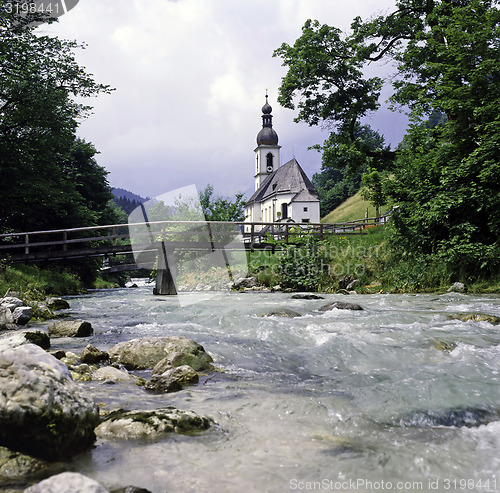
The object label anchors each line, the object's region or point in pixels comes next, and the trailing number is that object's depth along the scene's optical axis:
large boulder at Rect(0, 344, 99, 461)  2.62
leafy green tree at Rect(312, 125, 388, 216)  85.25
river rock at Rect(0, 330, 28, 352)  3.14
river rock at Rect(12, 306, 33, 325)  9.27
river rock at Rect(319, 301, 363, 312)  10.02
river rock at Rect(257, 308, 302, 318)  9.12
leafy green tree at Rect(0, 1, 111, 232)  23.52
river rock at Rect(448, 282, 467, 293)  12.90
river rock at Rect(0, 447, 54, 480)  2.40
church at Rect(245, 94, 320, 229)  65.38
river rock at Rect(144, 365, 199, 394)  4.30
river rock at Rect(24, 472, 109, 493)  2.02
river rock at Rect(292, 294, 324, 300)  13.37
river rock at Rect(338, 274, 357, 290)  17.17
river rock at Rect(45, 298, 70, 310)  13.05
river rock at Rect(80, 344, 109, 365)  5.44
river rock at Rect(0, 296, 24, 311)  9.90
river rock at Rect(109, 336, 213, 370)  5.34
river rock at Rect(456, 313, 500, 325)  7.37
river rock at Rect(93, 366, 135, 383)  4.65
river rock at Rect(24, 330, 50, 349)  6.12
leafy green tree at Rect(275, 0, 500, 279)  13.19
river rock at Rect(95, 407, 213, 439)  3.11
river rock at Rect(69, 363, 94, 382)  4.59
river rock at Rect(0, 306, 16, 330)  8.38
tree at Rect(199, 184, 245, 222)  31.89
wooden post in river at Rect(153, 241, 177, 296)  18.70
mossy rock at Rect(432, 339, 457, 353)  5.52
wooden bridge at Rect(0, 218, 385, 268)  19.77
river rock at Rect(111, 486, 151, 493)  2.28
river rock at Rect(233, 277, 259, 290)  20.11
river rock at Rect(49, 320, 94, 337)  7.60
